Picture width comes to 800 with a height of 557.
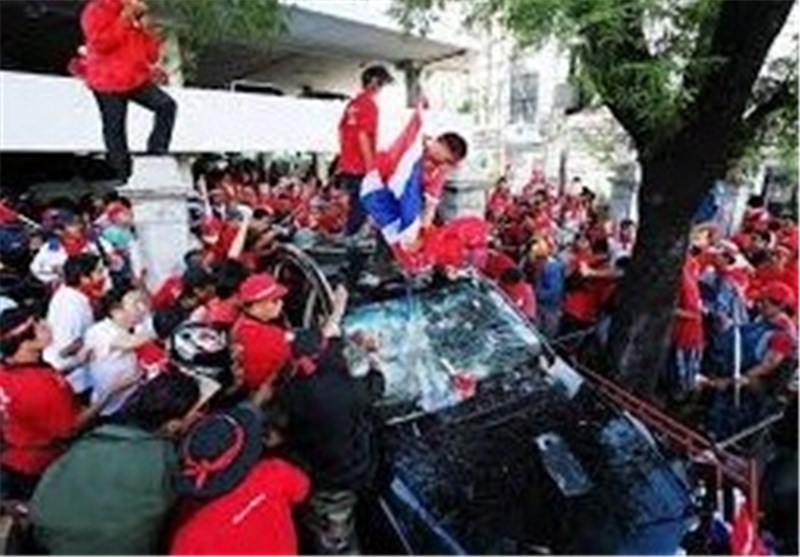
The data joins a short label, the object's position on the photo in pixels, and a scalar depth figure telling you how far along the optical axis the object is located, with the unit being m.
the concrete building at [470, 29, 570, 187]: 29.36
